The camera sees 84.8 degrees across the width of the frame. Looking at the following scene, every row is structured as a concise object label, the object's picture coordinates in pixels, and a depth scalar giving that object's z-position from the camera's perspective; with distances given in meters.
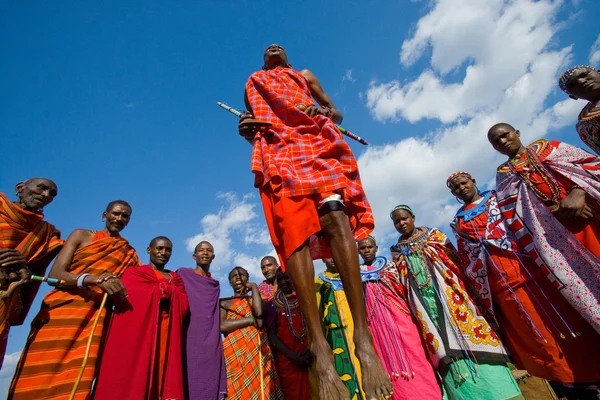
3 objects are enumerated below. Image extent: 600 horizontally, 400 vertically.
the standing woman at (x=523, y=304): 3.33
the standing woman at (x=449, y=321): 3.79
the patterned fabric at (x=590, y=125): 3.61
